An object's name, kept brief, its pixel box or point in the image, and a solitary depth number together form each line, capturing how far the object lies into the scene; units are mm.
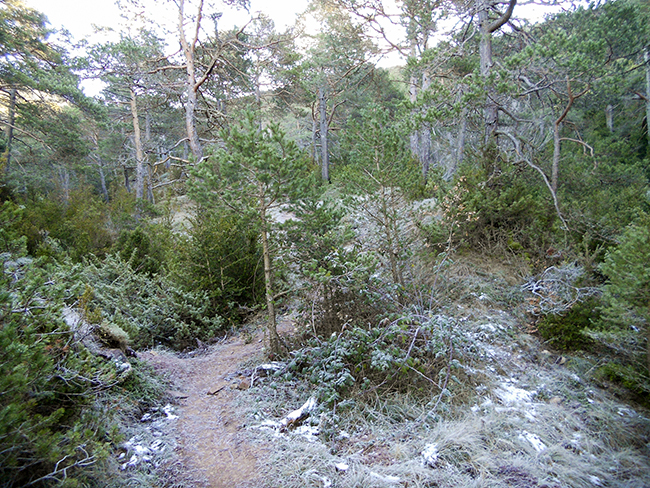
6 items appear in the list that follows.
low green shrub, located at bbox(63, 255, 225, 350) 5234
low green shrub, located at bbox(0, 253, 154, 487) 1819
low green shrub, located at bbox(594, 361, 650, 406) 3350
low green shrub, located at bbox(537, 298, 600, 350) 4414
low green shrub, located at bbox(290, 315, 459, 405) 3264
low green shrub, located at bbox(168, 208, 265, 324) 5797
